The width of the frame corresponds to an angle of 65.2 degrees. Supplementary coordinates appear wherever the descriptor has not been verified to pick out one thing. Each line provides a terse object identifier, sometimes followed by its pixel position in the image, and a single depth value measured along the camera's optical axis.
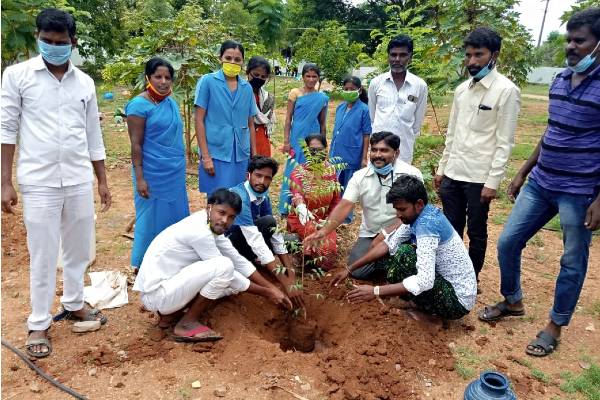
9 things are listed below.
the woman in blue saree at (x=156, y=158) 3.49
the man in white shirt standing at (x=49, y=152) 2.66
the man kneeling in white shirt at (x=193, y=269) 2.96
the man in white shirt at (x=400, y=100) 4.34
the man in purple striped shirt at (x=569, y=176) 2.77
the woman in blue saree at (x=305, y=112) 5.29
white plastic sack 3.52
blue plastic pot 2.16
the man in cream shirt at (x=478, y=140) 3.35
